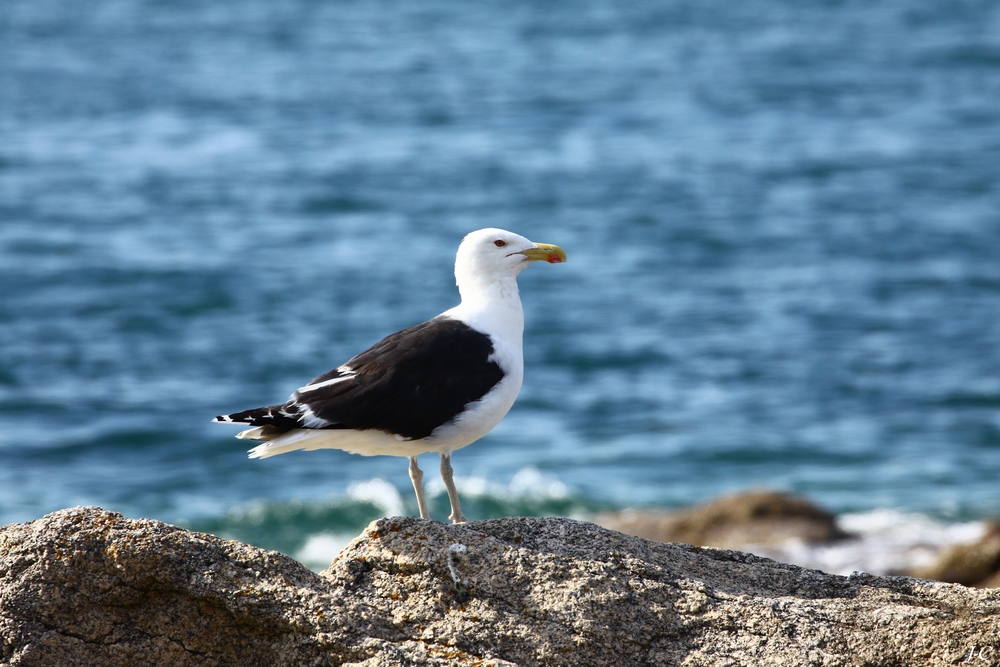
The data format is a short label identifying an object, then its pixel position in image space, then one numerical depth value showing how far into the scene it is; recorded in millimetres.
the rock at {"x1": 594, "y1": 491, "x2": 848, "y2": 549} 30453
